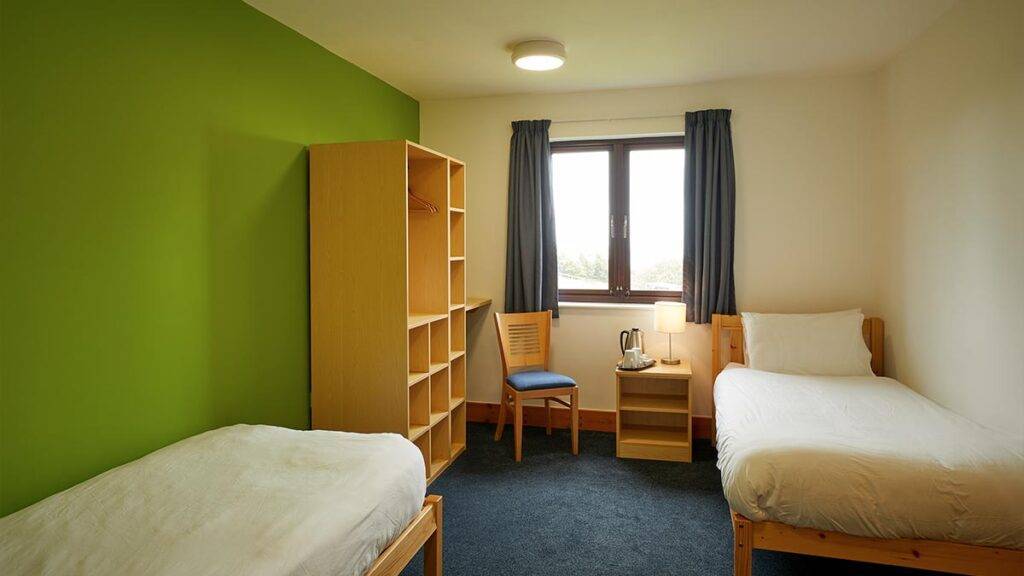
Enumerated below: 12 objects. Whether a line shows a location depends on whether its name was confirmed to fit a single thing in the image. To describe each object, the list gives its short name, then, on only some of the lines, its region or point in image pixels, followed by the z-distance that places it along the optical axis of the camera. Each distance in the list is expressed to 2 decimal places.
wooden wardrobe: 3.10
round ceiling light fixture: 3.32
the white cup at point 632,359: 3.92
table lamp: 3.94
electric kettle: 4.07
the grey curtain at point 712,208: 4.07
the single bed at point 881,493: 1.98
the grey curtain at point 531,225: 4.39
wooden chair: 3.87
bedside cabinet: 3.82
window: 4.36
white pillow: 3.57
